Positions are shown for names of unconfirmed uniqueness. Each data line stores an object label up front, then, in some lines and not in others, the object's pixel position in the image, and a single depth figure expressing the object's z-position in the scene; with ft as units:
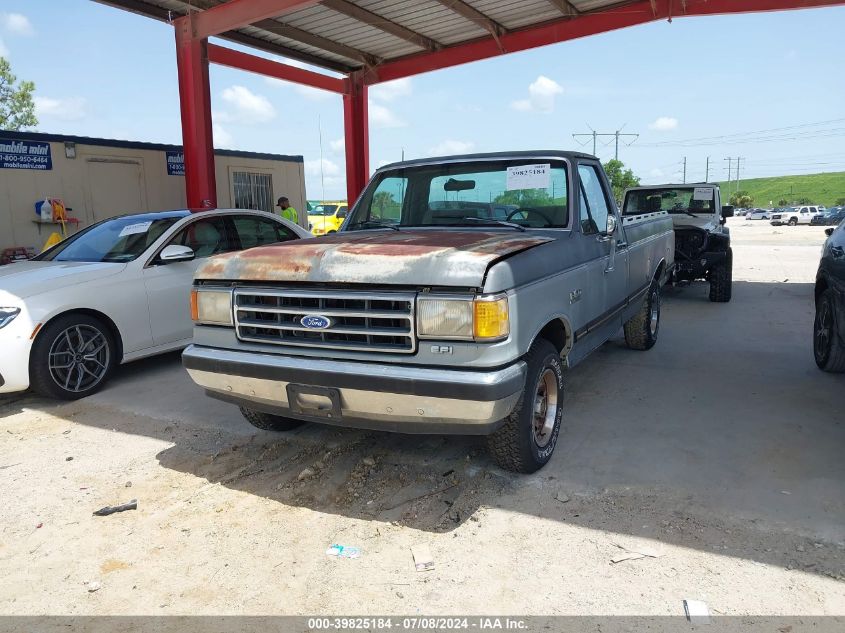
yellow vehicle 73.40
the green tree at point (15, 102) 139.13
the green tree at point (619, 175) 164.99
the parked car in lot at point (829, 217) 133.59
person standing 40.86
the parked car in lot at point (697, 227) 30.37
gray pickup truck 9.62
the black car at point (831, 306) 15.26
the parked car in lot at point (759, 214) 202.80
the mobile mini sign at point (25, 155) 34.24
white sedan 16.20
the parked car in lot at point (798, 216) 152.15
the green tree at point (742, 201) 299.99
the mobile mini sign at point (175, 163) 42.94
